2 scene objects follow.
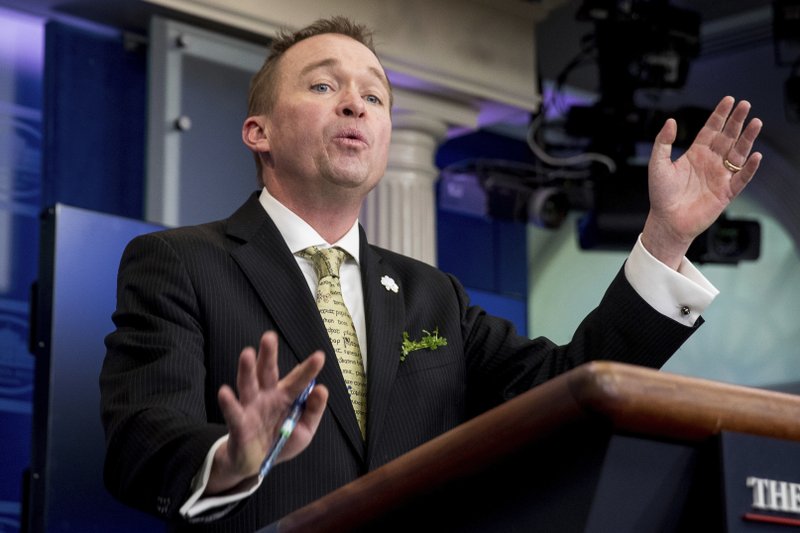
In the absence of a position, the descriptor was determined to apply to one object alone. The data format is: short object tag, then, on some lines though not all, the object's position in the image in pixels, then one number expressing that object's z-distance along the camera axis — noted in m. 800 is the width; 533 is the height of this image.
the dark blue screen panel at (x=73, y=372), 2.59
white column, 4.58
